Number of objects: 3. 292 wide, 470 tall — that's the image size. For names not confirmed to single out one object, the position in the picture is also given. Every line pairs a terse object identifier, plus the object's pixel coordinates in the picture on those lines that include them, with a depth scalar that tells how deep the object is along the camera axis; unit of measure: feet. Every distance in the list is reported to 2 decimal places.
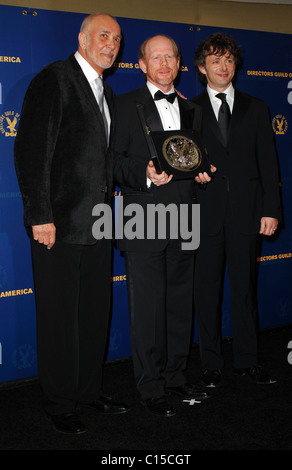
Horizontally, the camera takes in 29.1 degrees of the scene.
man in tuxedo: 9.24
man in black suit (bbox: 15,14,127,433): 8.32
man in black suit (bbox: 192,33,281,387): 10.34
